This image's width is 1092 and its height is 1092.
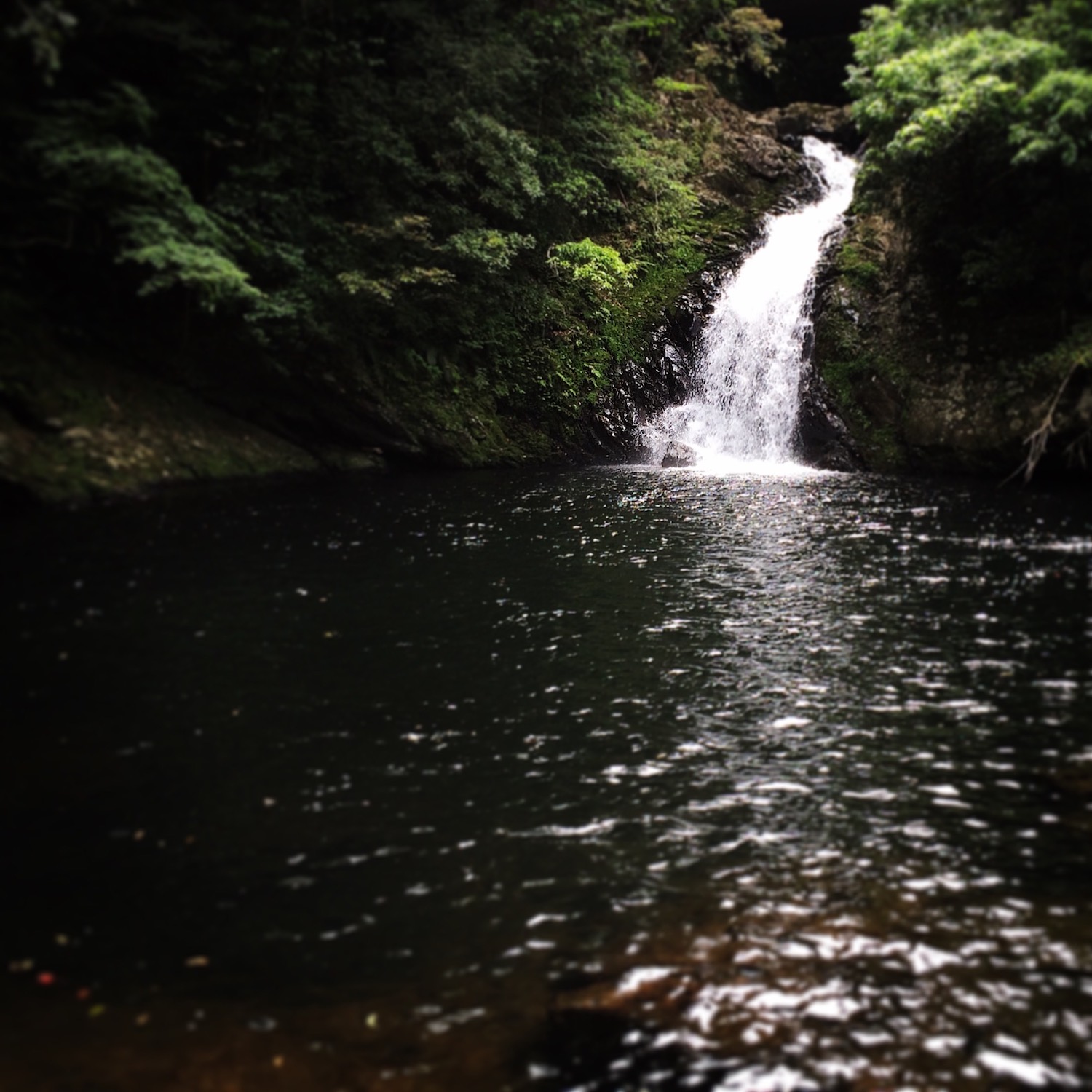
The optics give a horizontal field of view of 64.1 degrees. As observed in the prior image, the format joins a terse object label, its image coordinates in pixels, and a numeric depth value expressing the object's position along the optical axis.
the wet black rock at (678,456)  21.75
